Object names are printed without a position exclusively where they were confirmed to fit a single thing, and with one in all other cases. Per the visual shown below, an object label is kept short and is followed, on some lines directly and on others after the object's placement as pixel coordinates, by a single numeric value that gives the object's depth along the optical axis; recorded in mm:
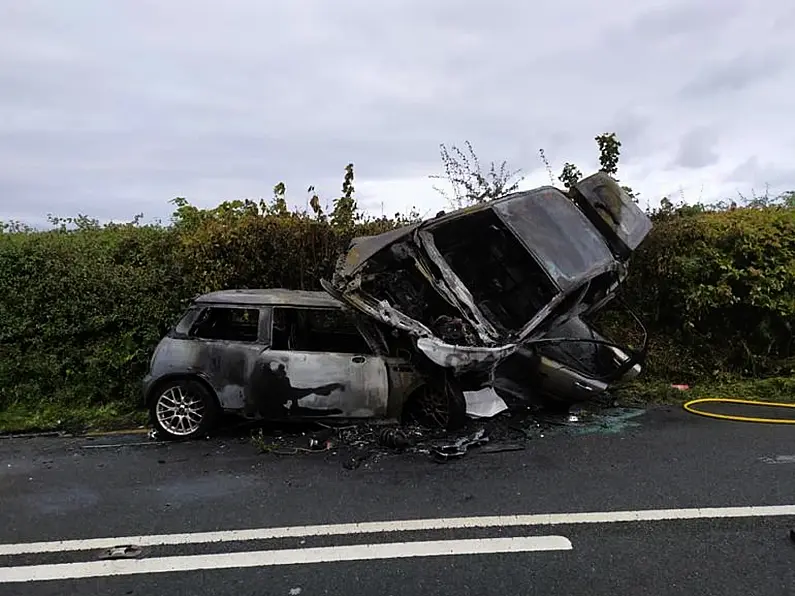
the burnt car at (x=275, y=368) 6270
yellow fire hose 6670
